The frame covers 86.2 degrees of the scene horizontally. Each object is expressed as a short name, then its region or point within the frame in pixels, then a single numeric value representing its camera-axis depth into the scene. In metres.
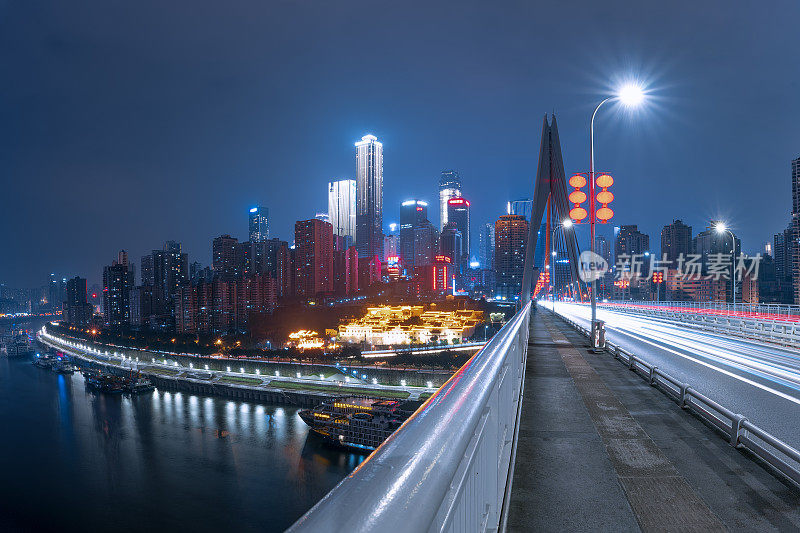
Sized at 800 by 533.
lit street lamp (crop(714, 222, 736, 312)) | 28.31
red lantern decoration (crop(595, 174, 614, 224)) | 13.50
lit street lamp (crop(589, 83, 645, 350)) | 13.73
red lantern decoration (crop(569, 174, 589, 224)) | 14.66
